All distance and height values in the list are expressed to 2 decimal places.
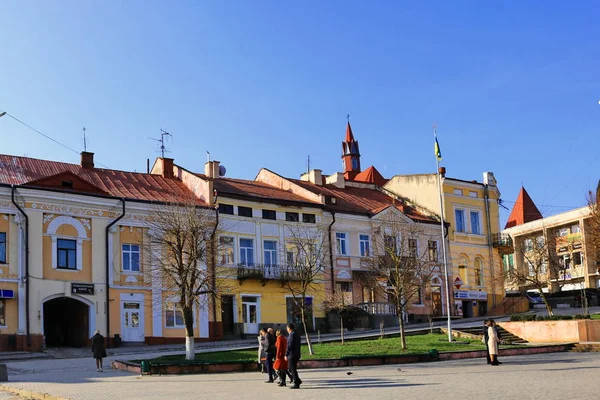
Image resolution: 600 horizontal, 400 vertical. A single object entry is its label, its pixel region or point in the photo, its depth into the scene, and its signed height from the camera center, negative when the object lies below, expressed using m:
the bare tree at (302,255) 45.49 +2.78
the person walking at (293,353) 19.53 -1.17
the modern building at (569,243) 66.16 +4.06
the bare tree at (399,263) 33.06 +1.80
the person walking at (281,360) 20.16 -1.35
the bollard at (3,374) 23.41 -1.64
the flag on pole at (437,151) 38.78 +7.02
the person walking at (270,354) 21.52 -1.28
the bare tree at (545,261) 43.49 +1.93
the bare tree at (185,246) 28.84 +2.54
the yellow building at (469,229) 55.38 +4.79
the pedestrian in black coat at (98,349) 26.94 -1.19
